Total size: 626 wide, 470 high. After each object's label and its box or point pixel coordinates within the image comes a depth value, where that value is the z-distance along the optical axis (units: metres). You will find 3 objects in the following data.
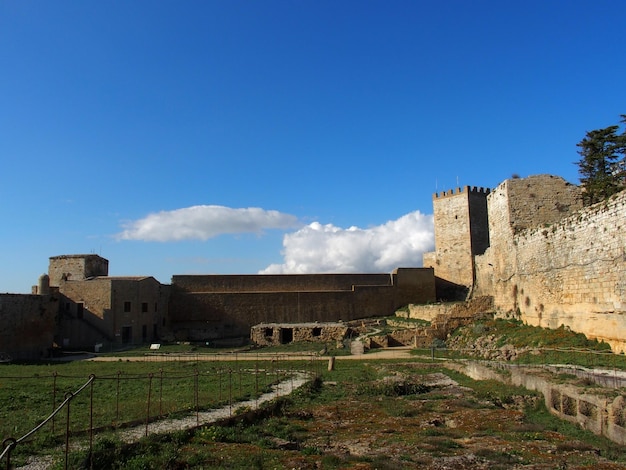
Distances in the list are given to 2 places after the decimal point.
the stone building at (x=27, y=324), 30.88
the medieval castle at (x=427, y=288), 21.08
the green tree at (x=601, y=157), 34.34
